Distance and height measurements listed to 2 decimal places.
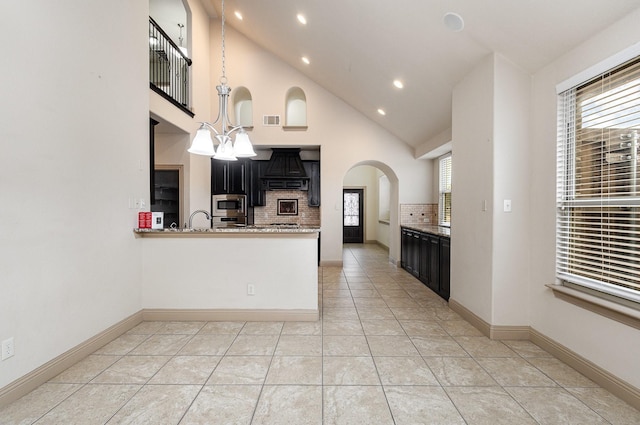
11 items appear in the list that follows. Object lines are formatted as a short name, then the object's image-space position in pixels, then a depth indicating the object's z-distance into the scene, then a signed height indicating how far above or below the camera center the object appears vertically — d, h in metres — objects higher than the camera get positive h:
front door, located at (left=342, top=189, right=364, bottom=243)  10.88 -0.30
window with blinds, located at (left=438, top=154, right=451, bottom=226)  6.00 +0.41
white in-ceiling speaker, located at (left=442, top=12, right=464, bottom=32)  2.73 +1.77
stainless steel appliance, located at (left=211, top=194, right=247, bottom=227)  6.39 +0.01
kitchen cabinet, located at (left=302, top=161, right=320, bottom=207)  7.09 +0.74
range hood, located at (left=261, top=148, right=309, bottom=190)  6.99 +0.91
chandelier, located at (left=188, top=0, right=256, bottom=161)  2.71 +0.64
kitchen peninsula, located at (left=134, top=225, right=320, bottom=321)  3.33 -0.74
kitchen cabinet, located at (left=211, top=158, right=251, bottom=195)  6.34 +0.72
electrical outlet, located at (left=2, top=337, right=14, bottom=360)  1.91 -0.90
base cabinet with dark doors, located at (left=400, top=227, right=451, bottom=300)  4.16 -0.80
